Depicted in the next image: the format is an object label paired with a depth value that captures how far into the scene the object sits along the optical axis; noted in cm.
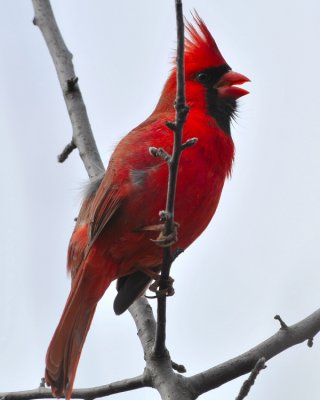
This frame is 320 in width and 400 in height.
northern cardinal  700
